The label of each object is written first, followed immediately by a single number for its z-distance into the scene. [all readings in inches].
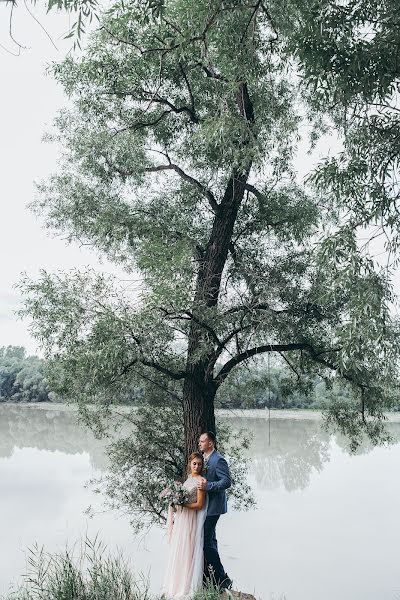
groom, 177.2
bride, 176.7
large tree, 203.5
